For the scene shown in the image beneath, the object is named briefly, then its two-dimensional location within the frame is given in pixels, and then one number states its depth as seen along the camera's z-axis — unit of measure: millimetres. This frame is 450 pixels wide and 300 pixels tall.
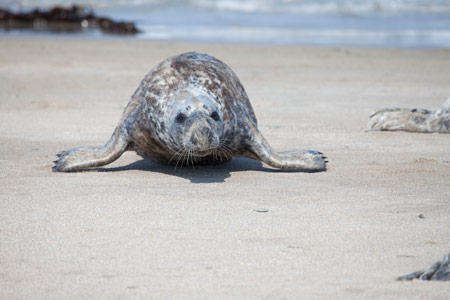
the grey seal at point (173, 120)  11375
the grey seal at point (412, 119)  15711
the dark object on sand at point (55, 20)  43375
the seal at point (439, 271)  6824
